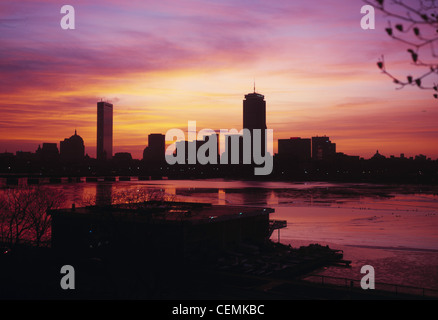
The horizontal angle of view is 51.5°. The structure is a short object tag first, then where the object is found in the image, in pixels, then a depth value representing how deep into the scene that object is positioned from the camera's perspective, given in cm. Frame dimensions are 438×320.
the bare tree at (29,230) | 5324
